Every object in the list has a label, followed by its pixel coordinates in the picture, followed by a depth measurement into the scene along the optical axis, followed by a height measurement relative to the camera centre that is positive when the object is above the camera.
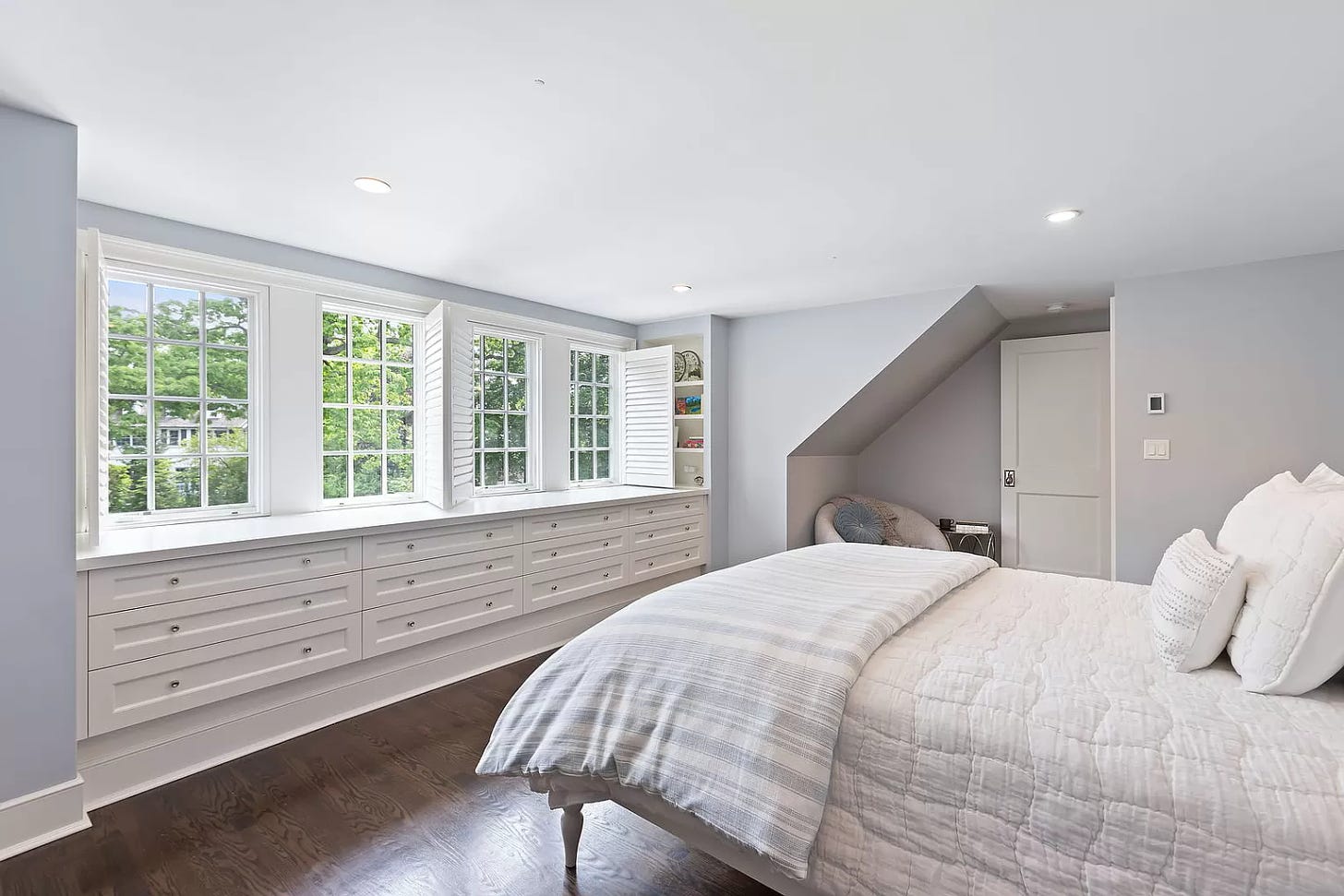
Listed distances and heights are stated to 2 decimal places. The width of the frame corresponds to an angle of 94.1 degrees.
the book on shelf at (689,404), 5.23 +0.38
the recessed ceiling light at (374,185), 2.40 +1.03
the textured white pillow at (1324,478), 1.79 -0.09
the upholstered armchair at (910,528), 4.98 -0.65
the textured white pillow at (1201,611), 1.42 -0.37
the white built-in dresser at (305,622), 2.20 -0.77
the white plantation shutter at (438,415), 3.46 +0.20
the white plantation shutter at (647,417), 4.99 +0.27
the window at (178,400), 2.82 +0.24
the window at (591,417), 4.99 +0.27
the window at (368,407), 3.52 +0.26
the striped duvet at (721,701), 1.34 -0.62
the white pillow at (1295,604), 1.23 -0.32
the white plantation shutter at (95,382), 2.23 +0.25
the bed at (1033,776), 1.03 -0.62
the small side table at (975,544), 5.24 -0.80
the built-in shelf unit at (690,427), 5.15 +0.20
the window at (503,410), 4.32 +0.28
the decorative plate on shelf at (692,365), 5.21 +0.71
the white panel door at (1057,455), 4.67 -0.04
